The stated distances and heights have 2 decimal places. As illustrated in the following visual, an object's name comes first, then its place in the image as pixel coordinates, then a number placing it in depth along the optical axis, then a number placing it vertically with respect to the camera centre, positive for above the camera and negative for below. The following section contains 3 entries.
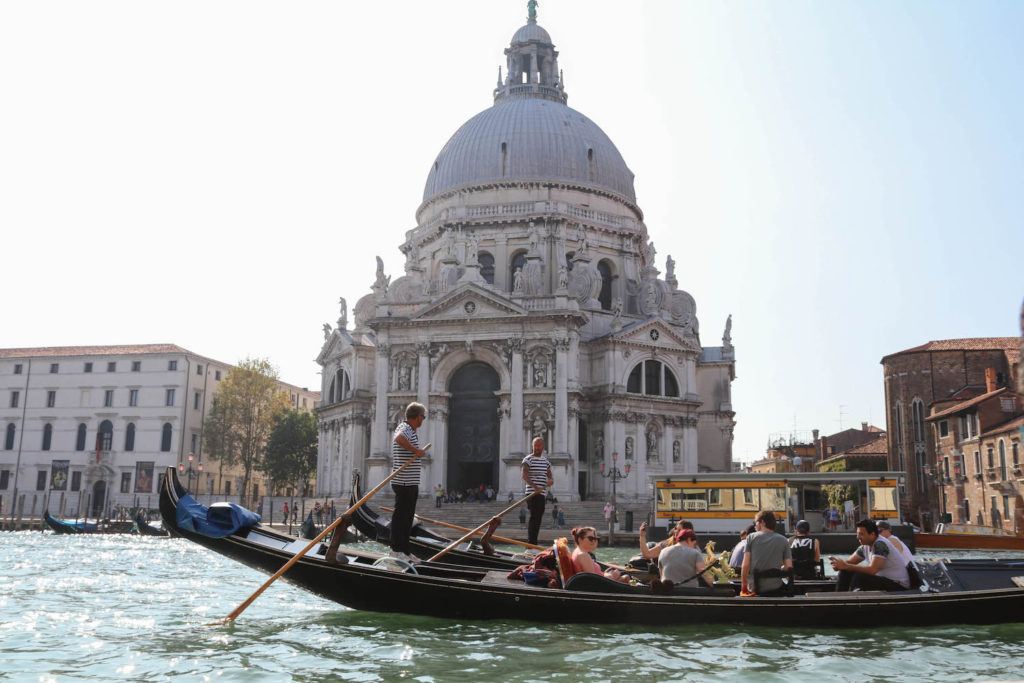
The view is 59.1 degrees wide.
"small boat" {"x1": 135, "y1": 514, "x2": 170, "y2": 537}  33.44 -1.22
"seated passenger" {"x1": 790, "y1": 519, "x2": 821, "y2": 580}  10.12 -0.54
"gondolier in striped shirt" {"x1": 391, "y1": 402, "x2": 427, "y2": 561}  9.22 +0.21
